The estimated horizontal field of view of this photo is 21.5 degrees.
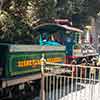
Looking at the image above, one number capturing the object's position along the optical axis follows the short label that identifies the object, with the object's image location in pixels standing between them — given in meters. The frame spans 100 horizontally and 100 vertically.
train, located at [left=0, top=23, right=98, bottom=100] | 8.52
